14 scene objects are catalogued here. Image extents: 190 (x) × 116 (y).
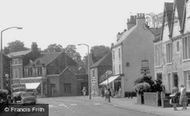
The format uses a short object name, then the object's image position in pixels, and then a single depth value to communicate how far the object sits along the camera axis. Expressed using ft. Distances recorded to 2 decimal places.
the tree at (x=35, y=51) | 385.15
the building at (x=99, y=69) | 303.48
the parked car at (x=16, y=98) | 171.93
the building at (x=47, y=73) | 340.59
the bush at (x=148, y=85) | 143.13
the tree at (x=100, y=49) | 498.69
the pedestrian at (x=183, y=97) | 107.76
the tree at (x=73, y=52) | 518.37
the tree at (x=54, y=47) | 510.99
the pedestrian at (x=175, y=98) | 106.32
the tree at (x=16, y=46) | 523.09
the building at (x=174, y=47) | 150.30
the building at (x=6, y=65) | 384.47
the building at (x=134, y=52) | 240.73
